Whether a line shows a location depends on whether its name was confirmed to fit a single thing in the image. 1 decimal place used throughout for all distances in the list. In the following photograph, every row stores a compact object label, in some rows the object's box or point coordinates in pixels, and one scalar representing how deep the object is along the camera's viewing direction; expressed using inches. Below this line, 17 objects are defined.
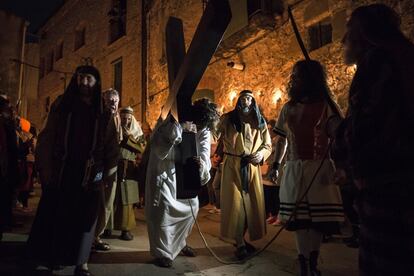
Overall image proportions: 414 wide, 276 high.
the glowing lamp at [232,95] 390.1
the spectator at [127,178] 188.4
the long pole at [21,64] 708.7
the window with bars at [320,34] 303.1
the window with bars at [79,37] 763.4
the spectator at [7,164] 163.8
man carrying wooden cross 92.4
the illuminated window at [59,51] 853.2
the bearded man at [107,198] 154.2
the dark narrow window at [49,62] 896.9
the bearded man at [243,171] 161.3
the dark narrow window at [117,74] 625.9
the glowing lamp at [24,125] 273.9
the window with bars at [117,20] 620.7
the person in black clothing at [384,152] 62.3
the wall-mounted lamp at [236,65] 376.2
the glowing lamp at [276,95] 330.6
